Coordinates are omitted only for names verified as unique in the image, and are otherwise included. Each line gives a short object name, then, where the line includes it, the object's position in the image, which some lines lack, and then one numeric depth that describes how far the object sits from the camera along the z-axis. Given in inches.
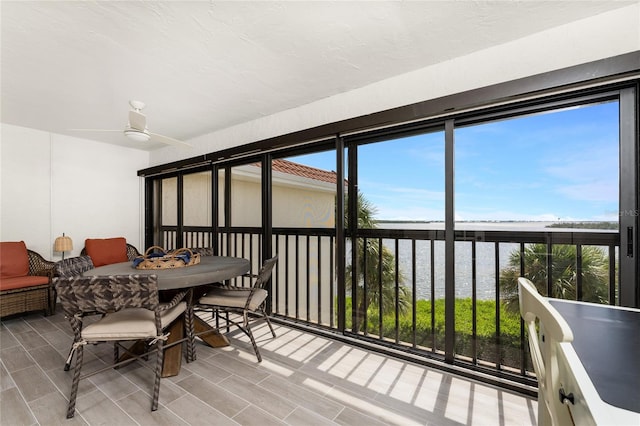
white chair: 29.5
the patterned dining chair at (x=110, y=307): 69.5
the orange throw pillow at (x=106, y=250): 171.6
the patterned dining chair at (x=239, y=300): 98.0
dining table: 85.5
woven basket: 98.3
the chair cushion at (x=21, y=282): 130.3
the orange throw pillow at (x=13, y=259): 140.9
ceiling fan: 97.7
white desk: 23.8
